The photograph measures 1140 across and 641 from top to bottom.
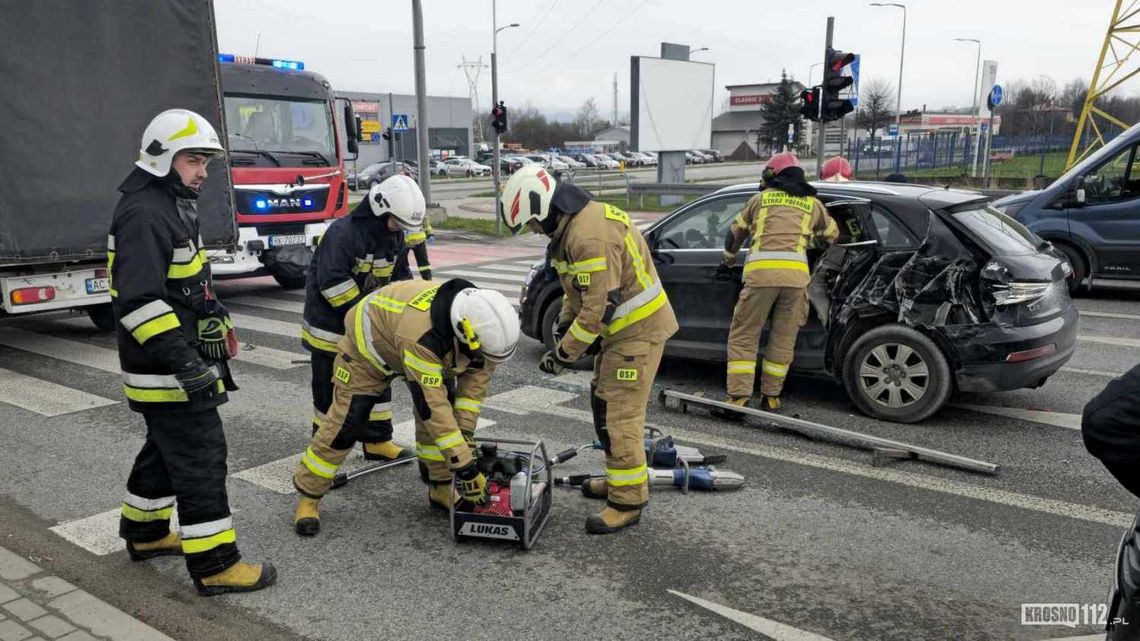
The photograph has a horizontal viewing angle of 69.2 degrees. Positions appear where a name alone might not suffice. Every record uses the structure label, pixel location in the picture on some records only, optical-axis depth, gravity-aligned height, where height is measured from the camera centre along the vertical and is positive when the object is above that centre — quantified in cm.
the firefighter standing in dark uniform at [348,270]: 505 -66
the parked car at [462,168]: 5316 -38
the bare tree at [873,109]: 5501 +368
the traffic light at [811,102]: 1351 +97
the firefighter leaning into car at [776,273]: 607 -80
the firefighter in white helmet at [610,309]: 426 -76
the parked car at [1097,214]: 1041 -68
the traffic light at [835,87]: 1338 +119
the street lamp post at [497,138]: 2073 +57
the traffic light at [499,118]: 1959 +103
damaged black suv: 571 -99
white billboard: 2456 +175
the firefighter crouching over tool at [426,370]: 379 -101
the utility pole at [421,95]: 1920 +160
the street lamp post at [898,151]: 3206 +41
